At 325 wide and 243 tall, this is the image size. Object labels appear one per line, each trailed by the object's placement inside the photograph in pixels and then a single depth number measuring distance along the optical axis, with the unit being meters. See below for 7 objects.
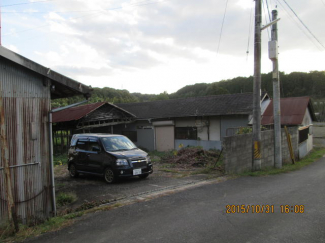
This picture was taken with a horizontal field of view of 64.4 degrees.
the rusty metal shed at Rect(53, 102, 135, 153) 17.23
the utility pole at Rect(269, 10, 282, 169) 11.73
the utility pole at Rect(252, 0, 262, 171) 10.77
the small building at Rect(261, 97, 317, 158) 18.44
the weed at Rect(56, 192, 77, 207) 6.80
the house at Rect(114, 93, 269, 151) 18.56
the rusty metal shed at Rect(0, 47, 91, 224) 5.09
